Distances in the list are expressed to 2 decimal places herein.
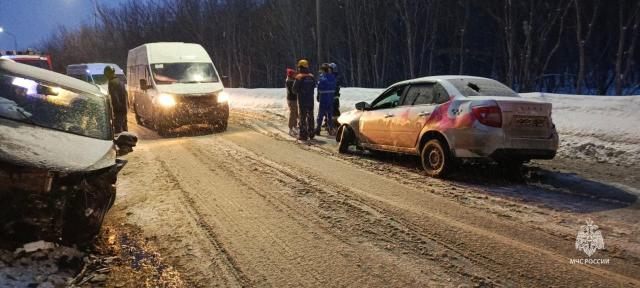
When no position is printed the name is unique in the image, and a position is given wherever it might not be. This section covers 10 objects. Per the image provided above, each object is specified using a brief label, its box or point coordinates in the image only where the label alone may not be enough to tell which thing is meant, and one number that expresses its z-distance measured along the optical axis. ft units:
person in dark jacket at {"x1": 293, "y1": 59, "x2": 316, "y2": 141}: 34.94
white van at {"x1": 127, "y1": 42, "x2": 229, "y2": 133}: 37.11
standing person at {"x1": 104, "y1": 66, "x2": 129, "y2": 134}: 34.22
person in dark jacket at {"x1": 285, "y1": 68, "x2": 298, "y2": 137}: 37.78
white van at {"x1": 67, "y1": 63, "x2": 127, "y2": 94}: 68.95
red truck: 57.57
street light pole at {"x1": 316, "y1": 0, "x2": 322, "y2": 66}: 67.18
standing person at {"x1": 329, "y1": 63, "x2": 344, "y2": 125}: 37.96
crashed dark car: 10.48
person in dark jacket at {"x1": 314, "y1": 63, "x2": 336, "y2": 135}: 35.90
